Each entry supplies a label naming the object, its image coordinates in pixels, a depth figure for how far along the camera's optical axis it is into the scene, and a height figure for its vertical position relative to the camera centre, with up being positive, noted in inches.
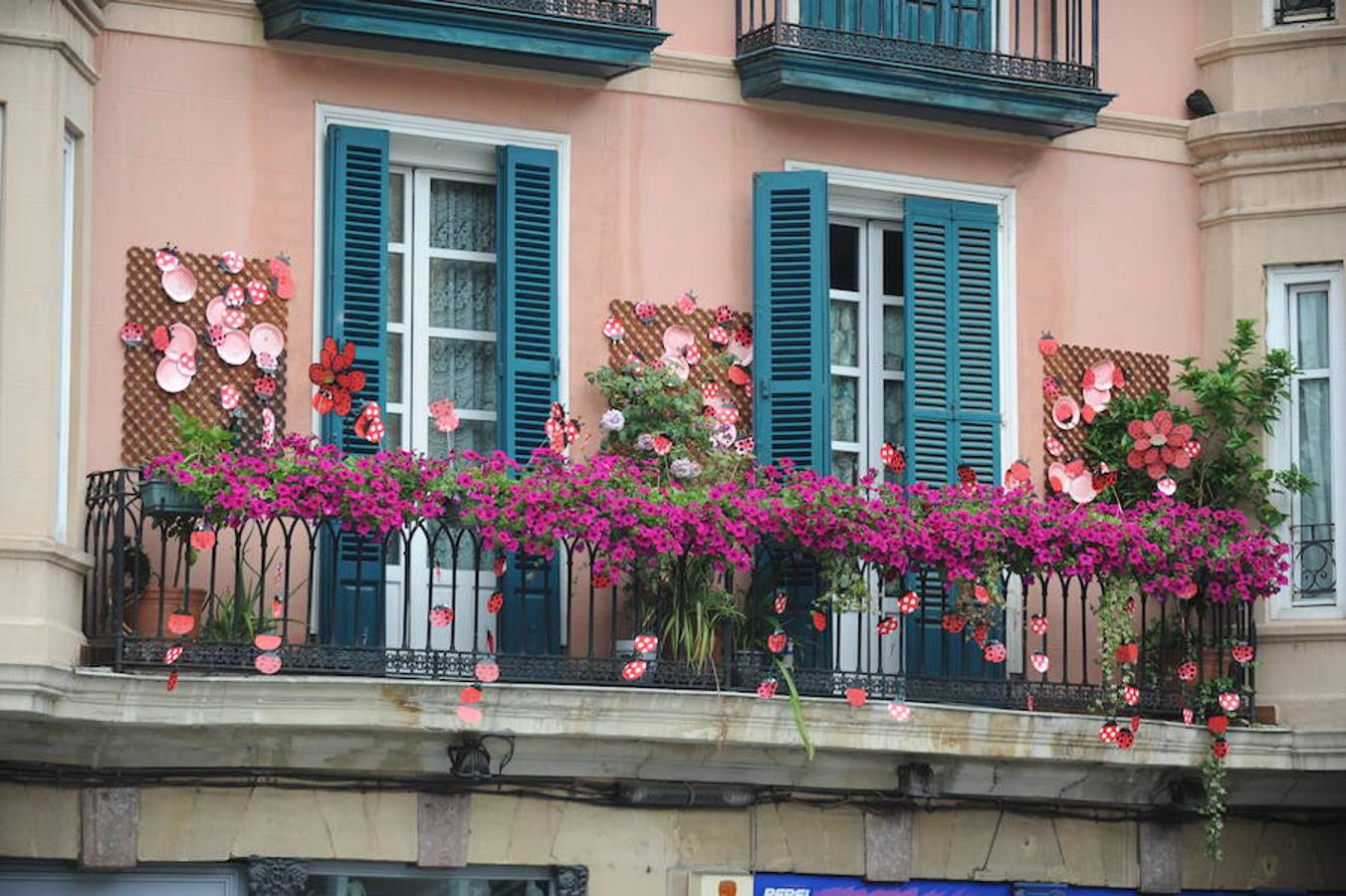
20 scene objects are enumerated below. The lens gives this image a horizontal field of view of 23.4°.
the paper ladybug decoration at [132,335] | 633.6 +36.8
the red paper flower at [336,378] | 647.1 +29.3
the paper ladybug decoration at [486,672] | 627.5 -28.2
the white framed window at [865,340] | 710.5 +41.7
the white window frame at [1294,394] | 720.3 +35.8
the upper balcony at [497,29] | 647.8 +100.8
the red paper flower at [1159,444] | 717.3 +19.5
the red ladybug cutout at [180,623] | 607.8 -18.8
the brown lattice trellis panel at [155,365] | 635.5 +30.0
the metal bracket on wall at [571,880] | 655.1 -71.4
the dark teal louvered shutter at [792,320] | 688.4 +44.6
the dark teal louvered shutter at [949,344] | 707.4 +40.8
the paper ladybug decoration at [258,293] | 647.1 +46.2
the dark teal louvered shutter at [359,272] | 645.3 +51.2
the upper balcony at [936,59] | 692.7 +102.5
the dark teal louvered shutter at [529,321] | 658.8 +42.6
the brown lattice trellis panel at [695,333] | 683.4 +39.1
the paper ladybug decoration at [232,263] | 645.3 +52.0
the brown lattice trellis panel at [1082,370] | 724.7 +36.0
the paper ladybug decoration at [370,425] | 645.9 +19.9
